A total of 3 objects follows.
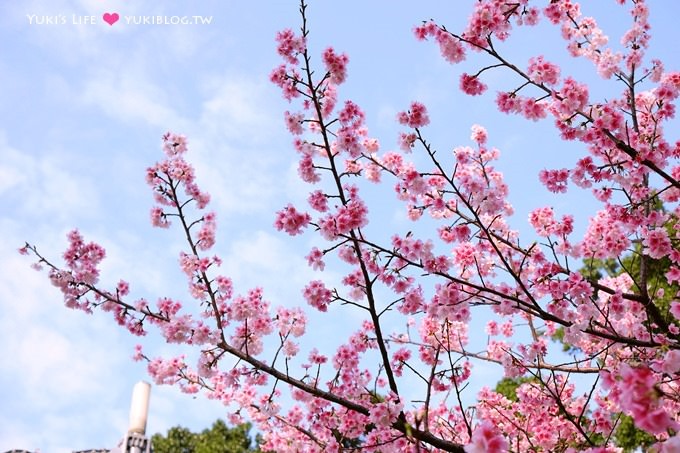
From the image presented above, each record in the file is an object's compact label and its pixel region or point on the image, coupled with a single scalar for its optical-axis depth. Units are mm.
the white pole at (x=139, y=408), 9719
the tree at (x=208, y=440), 25297
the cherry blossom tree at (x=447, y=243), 5145
